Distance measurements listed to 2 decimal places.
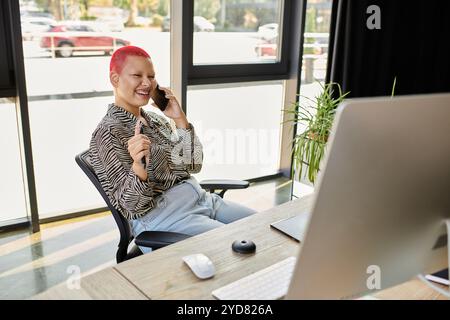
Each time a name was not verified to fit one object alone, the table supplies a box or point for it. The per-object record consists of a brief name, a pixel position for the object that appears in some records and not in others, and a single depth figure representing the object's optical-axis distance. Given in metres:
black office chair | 1.44
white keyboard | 1.03
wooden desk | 1.06
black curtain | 2.83
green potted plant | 2.07
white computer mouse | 1.10
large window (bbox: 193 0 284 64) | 3.20
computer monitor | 0.69
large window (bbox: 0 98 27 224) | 2.73
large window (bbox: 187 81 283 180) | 3.49
